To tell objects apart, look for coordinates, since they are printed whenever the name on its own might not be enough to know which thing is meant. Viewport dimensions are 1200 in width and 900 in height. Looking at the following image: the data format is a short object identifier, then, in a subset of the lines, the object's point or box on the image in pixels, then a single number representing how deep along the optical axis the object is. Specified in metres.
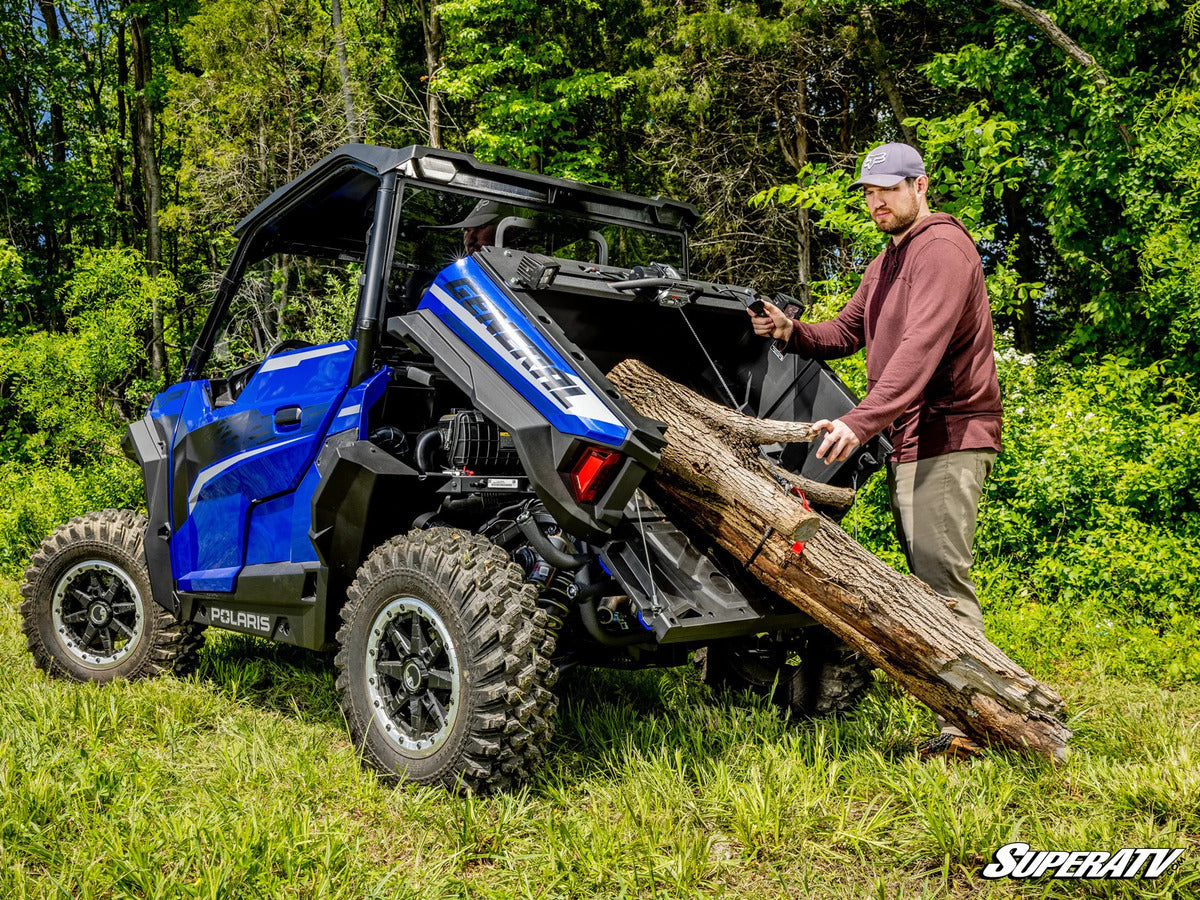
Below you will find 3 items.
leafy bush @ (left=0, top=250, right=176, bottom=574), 10.18
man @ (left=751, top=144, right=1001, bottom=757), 3.46
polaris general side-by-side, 3.12
